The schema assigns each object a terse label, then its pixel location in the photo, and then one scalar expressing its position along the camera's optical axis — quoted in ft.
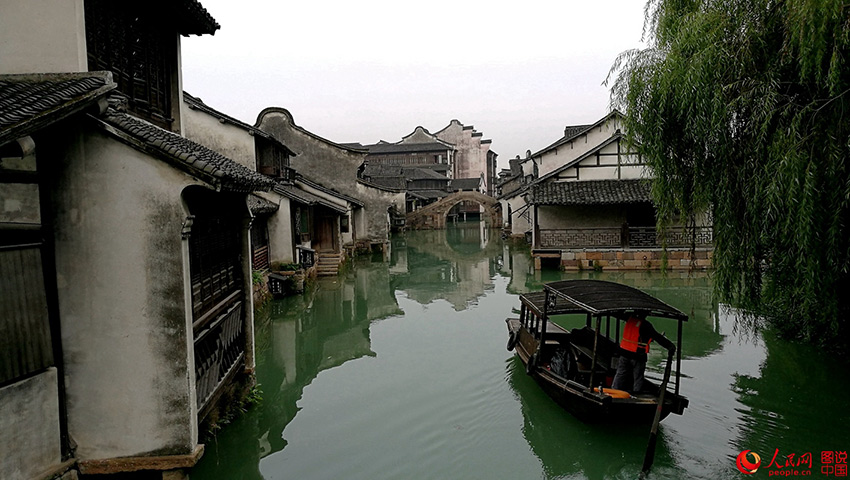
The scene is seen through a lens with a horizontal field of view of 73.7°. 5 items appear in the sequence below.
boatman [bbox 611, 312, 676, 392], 24.03
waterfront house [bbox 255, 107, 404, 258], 88.69
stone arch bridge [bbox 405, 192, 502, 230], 144.97
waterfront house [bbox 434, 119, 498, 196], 228.63
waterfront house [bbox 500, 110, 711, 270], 69.82
